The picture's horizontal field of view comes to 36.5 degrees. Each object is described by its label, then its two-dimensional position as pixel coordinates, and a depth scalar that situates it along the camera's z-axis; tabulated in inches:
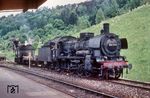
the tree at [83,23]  2359.3
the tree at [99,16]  2455.7
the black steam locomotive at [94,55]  594.6
